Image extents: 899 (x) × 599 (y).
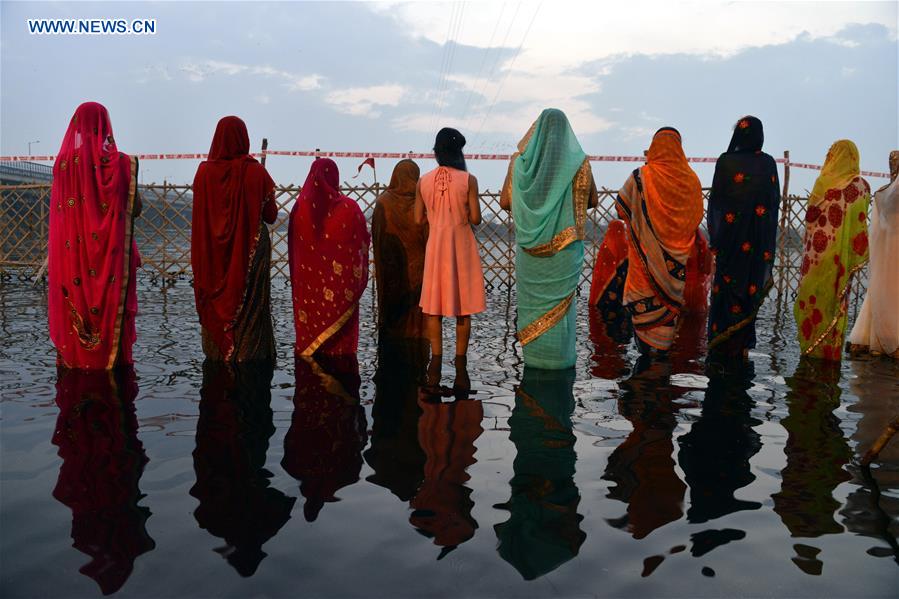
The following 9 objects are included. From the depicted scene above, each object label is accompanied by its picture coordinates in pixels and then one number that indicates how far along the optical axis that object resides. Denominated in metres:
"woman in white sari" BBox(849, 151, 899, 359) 4.81
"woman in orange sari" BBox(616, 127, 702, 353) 4.41
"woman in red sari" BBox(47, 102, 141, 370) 3.89
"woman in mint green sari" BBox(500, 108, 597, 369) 3.96
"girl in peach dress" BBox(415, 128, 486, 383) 4.21
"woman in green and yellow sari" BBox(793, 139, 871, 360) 4.57
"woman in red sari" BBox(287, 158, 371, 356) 4.35
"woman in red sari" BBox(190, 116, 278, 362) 4.08
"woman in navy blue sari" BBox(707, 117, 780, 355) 4.48
